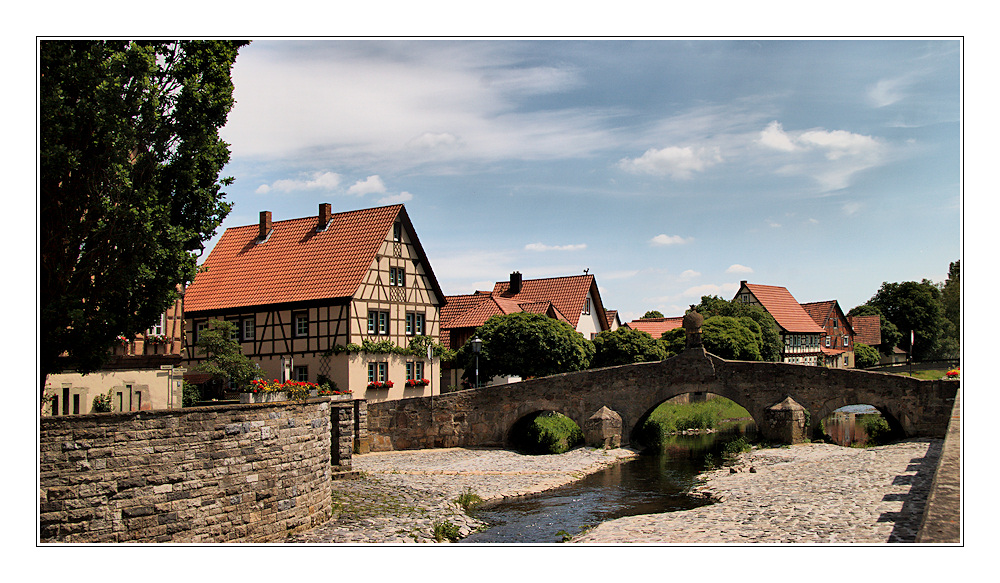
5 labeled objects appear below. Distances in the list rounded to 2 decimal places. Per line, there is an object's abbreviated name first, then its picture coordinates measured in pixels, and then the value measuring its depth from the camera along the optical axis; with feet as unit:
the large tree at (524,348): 103.35
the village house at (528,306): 125.18
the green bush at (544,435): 90.48
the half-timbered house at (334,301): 91.20
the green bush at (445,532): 48.21
